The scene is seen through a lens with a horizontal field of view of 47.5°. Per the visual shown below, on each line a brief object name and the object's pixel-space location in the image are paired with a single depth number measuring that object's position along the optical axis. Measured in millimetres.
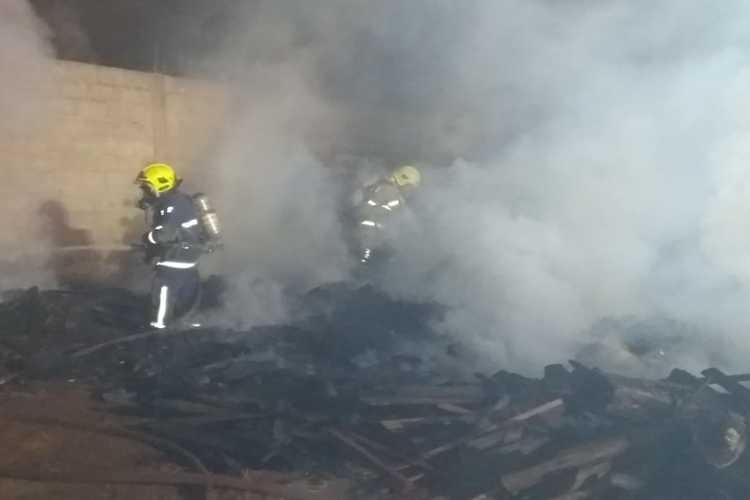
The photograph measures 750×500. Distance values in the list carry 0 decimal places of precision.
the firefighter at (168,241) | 6895
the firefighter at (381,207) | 9047
